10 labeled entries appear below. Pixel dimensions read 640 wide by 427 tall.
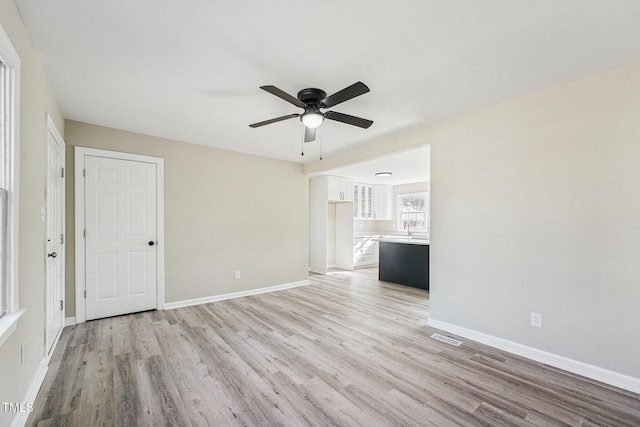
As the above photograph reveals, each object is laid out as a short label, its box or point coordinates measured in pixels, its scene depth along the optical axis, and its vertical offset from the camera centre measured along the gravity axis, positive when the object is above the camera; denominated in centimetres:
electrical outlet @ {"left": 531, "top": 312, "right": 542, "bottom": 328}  251 -97
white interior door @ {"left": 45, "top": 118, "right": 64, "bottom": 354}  261 -28
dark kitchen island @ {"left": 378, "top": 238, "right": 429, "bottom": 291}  515 -98
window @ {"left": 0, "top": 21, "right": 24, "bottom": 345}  151 +14
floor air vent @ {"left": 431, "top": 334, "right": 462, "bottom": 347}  286 -135
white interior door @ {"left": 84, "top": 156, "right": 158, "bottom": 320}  346 -32
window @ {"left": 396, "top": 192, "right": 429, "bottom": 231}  744 +3
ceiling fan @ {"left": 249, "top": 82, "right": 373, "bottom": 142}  222 +88
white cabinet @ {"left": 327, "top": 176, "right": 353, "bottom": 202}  648 +56
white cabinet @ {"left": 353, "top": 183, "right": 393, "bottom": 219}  750 +31
